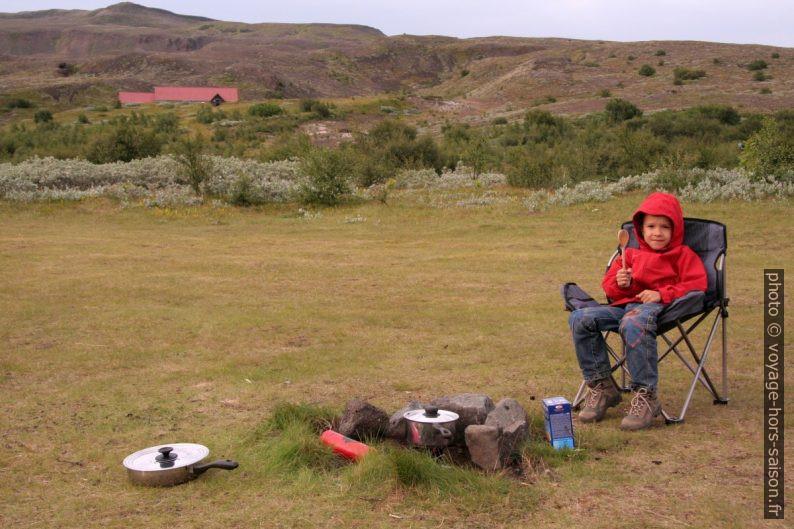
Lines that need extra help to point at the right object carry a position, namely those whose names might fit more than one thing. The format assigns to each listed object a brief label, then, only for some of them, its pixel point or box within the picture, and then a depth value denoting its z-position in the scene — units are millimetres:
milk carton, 4461
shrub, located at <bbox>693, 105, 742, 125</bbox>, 36062
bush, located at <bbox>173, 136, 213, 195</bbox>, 20000
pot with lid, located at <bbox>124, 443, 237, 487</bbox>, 4094
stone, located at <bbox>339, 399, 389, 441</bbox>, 4500
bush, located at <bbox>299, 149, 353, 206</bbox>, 18688
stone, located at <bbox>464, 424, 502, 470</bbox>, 4121
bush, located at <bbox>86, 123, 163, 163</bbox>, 27062
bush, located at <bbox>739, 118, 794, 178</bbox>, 16531
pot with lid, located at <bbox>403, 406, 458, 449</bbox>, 4273
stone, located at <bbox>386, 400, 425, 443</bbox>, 4547
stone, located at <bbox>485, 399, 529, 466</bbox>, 4188
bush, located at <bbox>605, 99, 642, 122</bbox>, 39344
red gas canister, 4205
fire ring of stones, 4141
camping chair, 4887
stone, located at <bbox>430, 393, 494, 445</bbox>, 4479
